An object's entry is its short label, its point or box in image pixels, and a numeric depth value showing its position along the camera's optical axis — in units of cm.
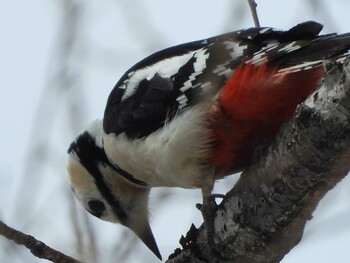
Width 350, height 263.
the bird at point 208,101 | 619
